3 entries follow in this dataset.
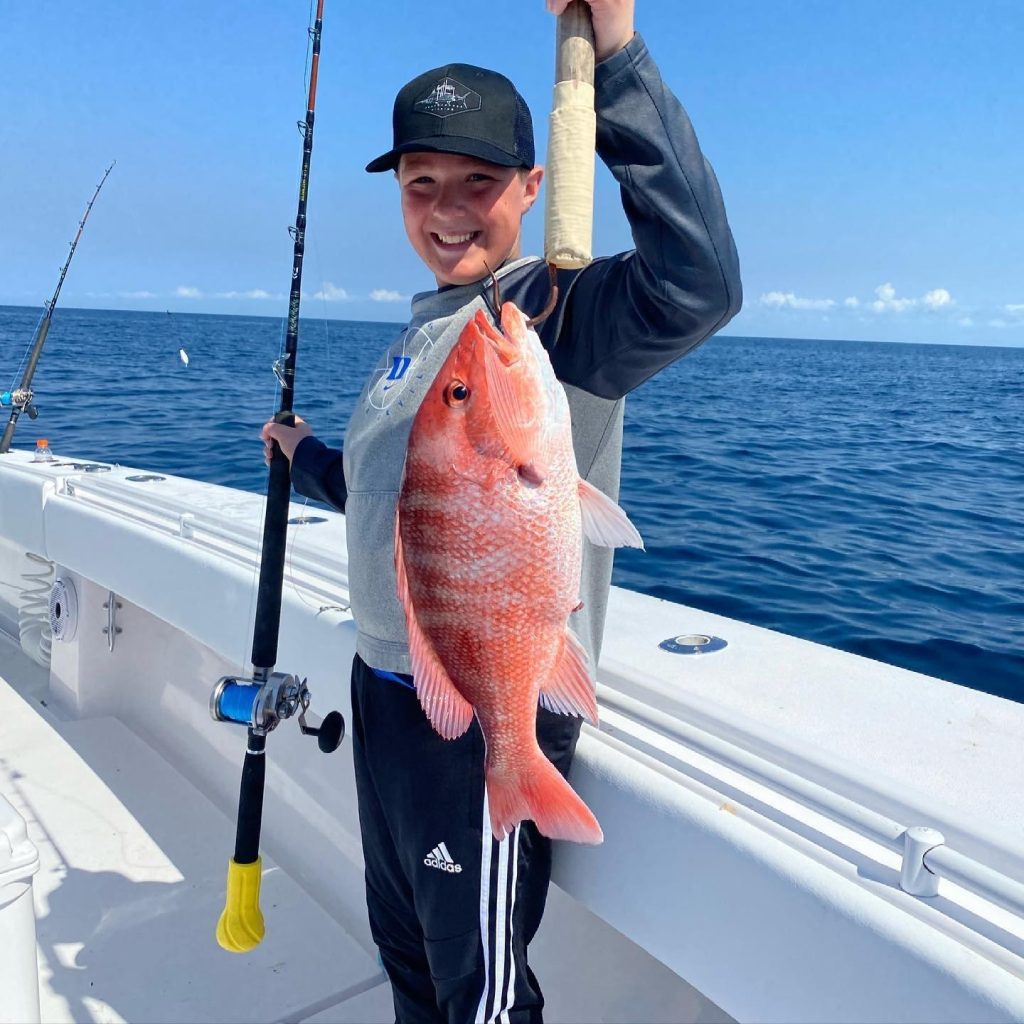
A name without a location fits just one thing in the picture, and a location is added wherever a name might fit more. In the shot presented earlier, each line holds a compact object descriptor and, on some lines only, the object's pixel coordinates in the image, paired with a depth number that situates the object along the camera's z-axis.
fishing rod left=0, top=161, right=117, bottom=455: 5.28
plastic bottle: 5.18
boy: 1.40
